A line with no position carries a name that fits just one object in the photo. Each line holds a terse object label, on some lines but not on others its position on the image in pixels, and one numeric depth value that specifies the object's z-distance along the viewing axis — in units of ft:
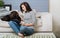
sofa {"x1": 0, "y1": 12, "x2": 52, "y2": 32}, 10.39
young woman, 9.47
